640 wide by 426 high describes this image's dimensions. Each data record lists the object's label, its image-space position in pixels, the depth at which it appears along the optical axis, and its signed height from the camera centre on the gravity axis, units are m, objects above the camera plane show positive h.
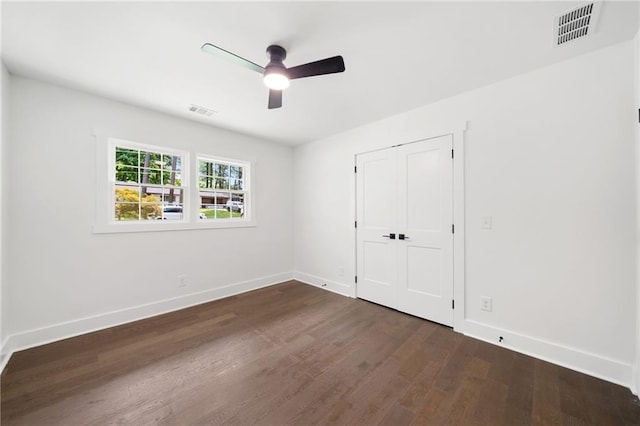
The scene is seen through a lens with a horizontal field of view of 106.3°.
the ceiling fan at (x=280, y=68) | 1.76 +1.10
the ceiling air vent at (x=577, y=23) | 1.57 +1.32
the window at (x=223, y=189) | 3.72 +0.38
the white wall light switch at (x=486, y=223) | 2.48 -0.12
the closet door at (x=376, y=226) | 3.31 -0.22
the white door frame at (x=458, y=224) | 2.65 -0.14
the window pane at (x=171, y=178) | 3.31 +0.48
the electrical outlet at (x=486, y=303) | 2.48 -0.96
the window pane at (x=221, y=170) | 3.88 +0.69
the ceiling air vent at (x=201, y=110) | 3.01 +1.31
